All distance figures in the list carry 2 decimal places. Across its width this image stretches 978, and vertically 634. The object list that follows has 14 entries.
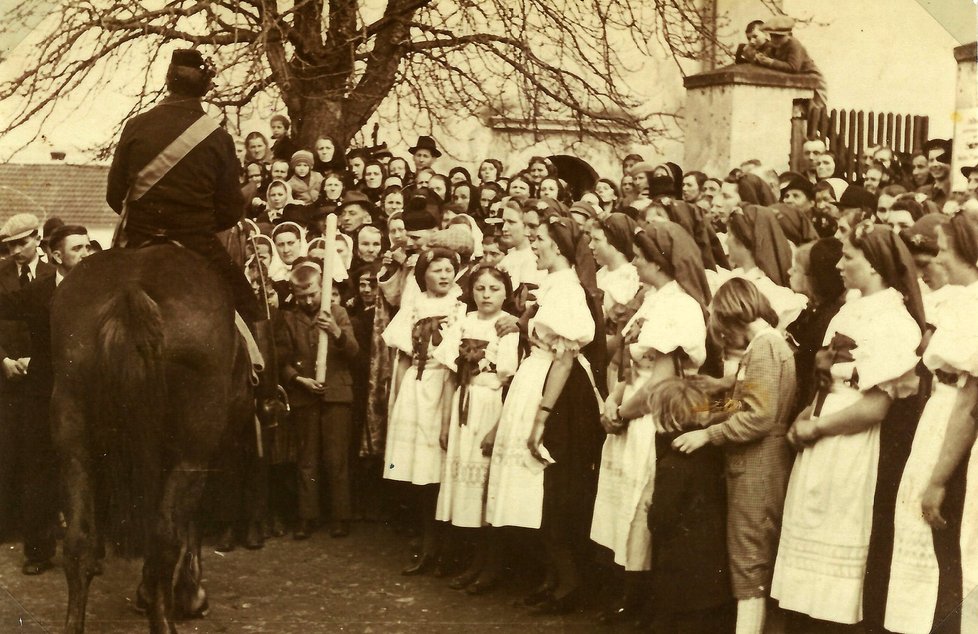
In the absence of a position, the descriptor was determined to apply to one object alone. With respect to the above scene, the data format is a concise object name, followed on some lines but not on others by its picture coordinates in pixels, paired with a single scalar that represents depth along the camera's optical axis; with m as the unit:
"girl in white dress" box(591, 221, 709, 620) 4.93
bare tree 6.36
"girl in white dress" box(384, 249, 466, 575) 6.17
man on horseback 4.96
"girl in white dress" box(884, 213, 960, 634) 4.21
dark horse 4.60
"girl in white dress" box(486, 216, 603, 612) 5.41
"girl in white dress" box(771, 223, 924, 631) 4.26
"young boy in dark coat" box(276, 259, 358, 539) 6.75
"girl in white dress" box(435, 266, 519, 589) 5.77
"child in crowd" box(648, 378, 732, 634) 4.61
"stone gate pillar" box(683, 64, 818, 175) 6.71
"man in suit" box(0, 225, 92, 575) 5.77
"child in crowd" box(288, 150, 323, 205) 7.49
